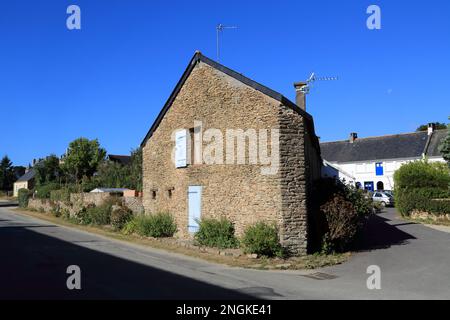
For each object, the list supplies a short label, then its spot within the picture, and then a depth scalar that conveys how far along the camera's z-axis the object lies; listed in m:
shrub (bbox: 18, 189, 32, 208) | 42.11
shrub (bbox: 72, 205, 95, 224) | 25.10
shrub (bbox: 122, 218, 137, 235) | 19.49
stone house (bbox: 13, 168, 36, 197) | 74.94
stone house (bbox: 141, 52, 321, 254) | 13.42
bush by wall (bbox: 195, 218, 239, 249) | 14.37
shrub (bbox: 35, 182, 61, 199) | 37.41
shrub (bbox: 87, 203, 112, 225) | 23.17
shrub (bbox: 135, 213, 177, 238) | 17.59
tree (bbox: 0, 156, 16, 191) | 81.12
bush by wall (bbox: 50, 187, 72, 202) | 30.36
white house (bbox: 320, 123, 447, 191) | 45.94
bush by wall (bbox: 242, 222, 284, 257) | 12.84
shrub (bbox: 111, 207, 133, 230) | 21.03
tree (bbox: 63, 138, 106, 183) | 57.78
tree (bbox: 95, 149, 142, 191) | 31.00
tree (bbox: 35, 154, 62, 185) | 58.59
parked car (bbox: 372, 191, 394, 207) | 38.34
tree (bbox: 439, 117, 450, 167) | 26.66
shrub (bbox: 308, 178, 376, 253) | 13.50
